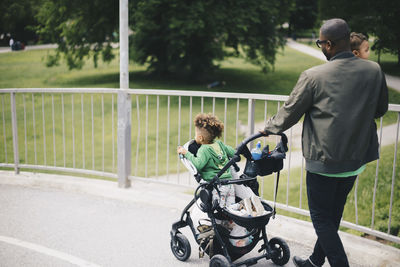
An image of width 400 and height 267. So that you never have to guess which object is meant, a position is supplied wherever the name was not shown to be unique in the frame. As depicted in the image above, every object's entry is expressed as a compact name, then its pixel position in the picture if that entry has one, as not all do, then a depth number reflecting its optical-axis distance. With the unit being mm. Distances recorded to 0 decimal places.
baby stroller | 3180
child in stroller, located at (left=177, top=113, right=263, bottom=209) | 3438
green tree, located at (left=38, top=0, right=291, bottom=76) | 16188
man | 2709
